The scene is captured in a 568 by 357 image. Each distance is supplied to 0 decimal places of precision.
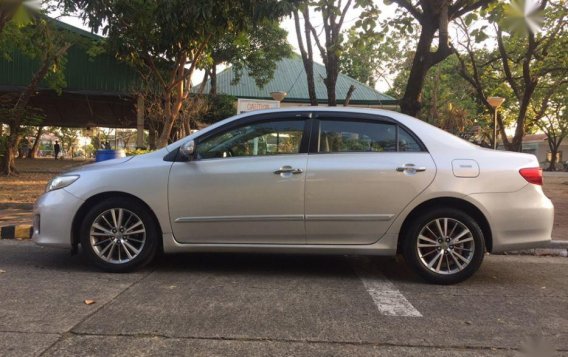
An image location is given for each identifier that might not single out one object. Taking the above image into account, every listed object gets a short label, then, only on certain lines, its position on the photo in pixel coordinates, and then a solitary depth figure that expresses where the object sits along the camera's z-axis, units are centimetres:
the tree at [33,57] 1403
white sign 1159
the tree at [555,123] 3785
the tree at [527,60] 1490
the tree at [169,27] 943
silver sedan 509
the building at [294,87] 2111
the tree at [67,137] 5869
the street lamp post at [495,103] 1742
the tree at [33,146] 4067
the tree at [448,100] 2819
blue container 1035
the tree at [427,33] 930
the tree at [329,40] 1052
